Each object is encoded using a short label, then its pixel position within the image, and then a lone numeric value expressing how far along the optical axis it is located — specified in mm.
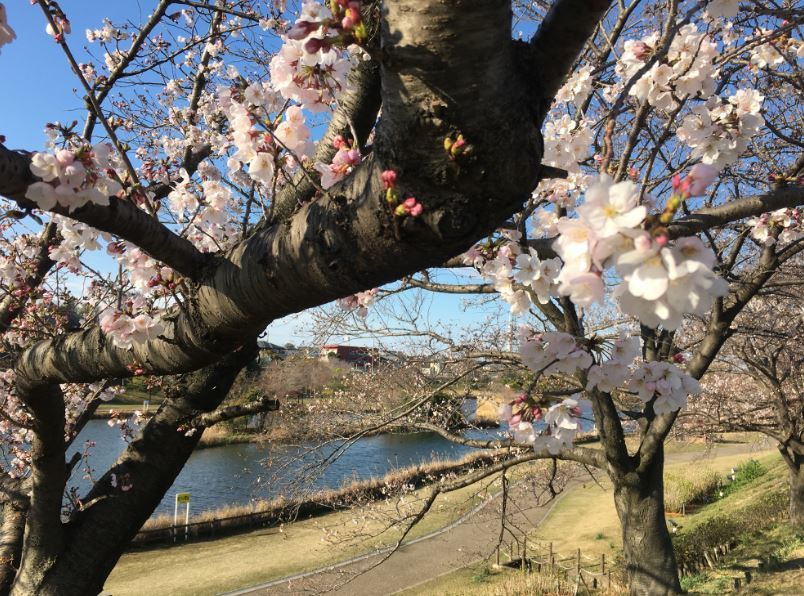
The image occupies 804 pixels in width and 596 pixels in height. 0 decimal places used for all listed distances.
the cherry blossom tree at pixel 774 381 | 7441
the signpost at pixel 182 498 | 11094
